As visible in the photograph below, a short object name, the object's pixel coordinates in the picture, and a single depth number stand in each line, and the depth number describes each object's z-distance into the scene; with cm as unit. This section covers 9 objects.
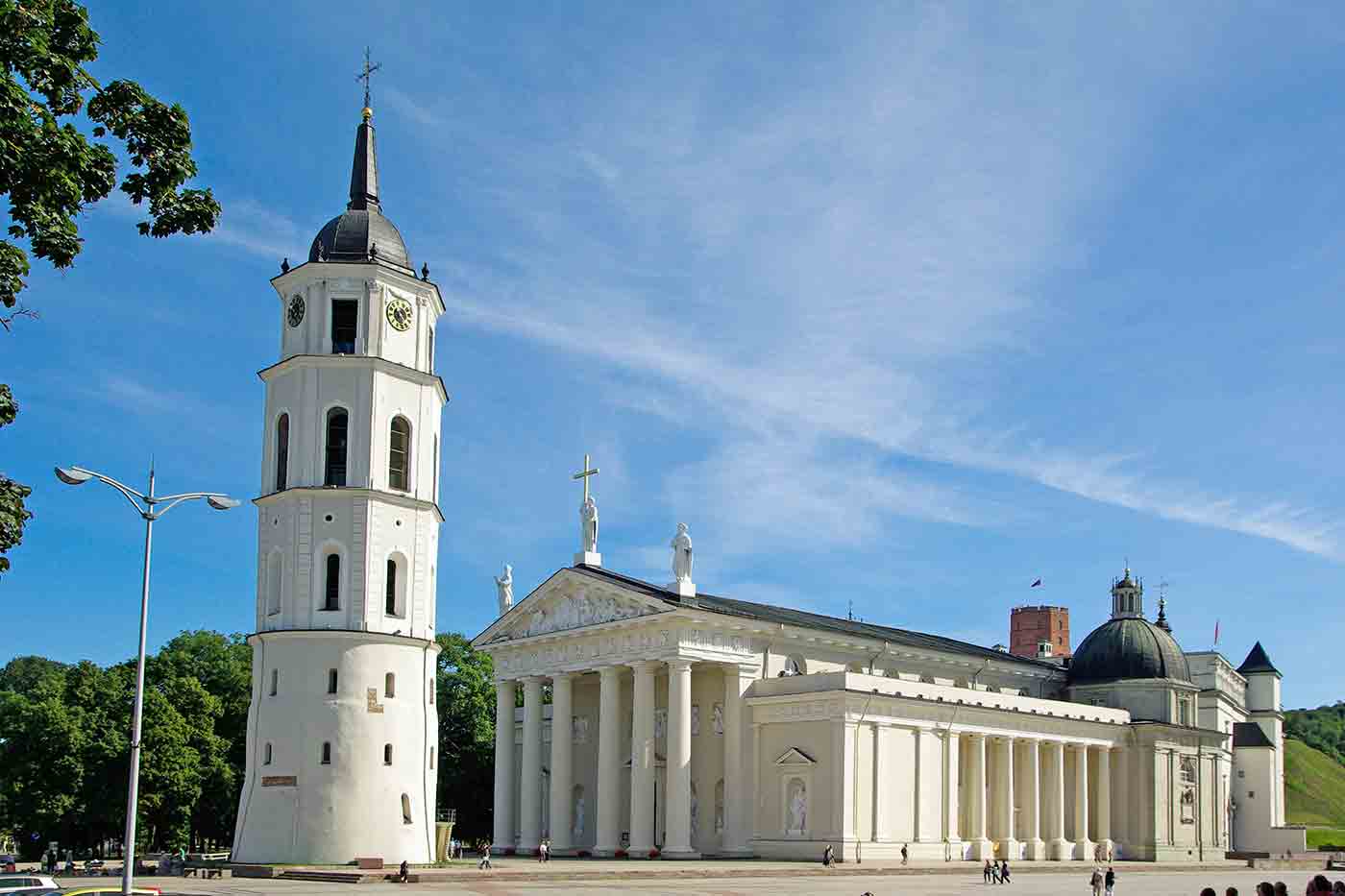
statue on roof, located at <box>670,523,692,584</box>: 6500
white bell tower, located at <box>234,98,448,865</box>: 4619
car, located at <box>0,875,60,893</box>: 3534
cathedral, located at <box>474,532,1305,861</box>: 6281
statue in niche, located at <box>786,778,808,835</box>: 6247
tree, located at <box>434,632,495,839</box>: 8644
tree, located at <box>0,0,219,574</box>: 1634
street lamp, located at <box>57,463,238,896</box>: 2958
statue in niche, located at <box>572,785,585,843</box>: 7087
